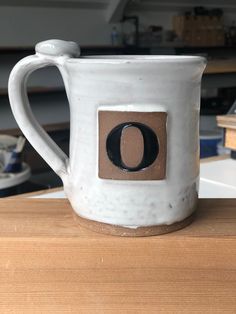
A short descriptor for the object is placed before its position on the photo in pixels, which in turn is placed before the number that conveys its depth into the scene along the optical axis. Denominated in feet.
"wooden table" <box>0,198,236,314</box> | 1.52
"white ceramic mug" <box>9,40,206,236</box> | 1.40
